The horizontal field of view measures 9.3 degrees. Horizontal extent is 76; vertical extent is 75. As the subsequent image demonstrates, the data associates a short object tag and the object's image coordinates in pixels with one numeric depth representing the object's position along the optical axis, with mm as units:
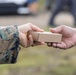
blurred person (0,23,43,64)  3209
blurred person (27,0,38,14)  16280
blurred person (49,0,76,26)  12906
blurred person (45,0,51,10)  19441
